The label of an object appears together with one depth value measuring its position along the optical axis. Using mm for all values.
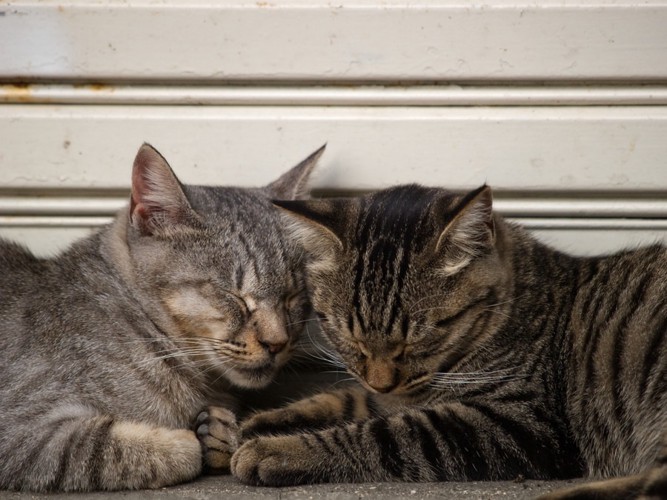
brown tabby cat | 2994
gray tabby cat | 3178
